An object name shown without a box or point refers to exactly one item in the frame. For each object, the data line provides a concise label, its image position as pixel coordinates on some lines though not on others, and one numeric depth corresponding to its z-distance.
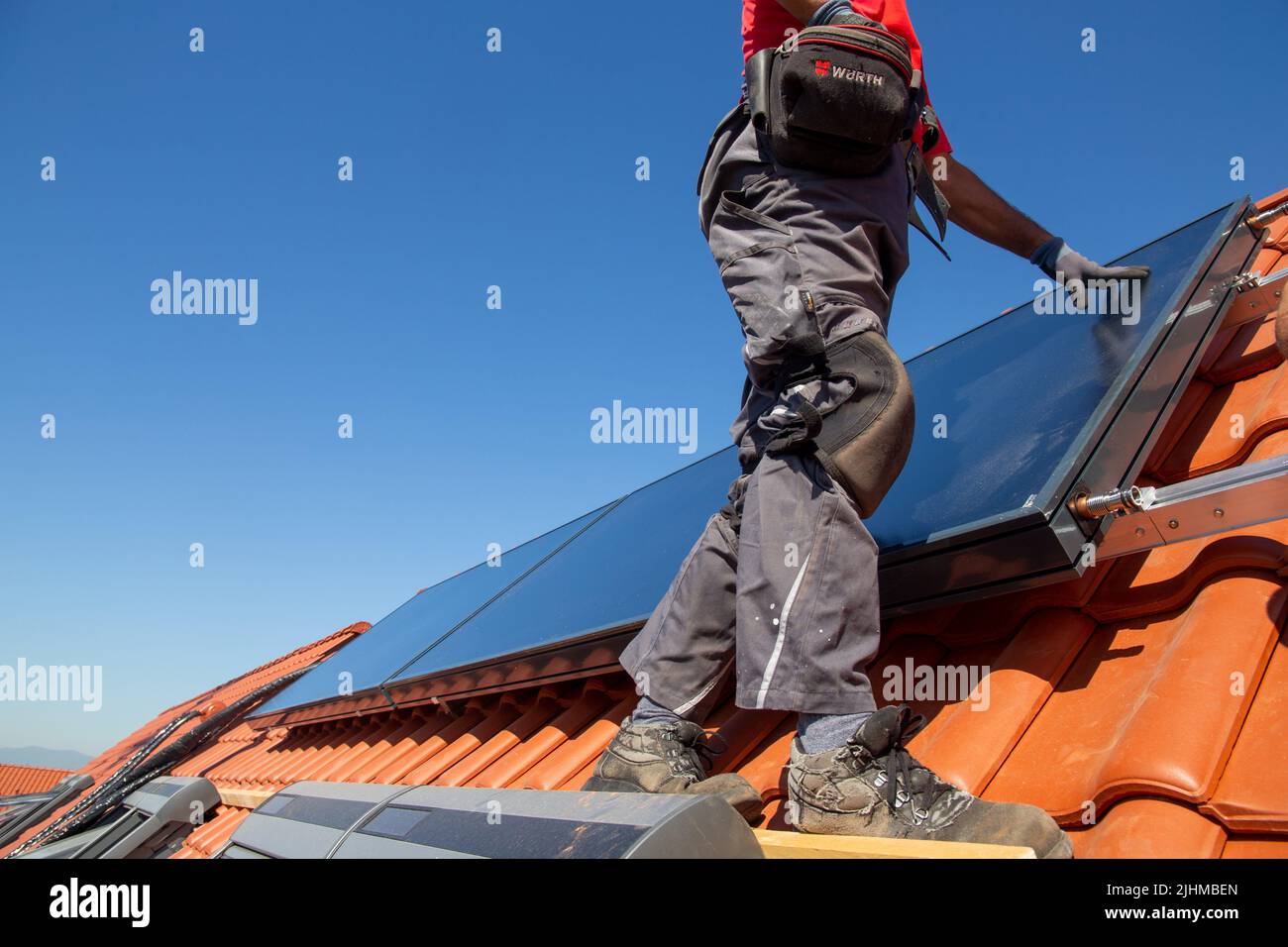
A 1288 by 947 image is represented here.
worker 1.02
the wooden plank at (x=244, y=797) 3.14
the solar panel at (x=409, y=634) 3.85
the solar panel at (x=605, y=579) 2.16
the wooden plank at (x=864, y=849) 0.79
